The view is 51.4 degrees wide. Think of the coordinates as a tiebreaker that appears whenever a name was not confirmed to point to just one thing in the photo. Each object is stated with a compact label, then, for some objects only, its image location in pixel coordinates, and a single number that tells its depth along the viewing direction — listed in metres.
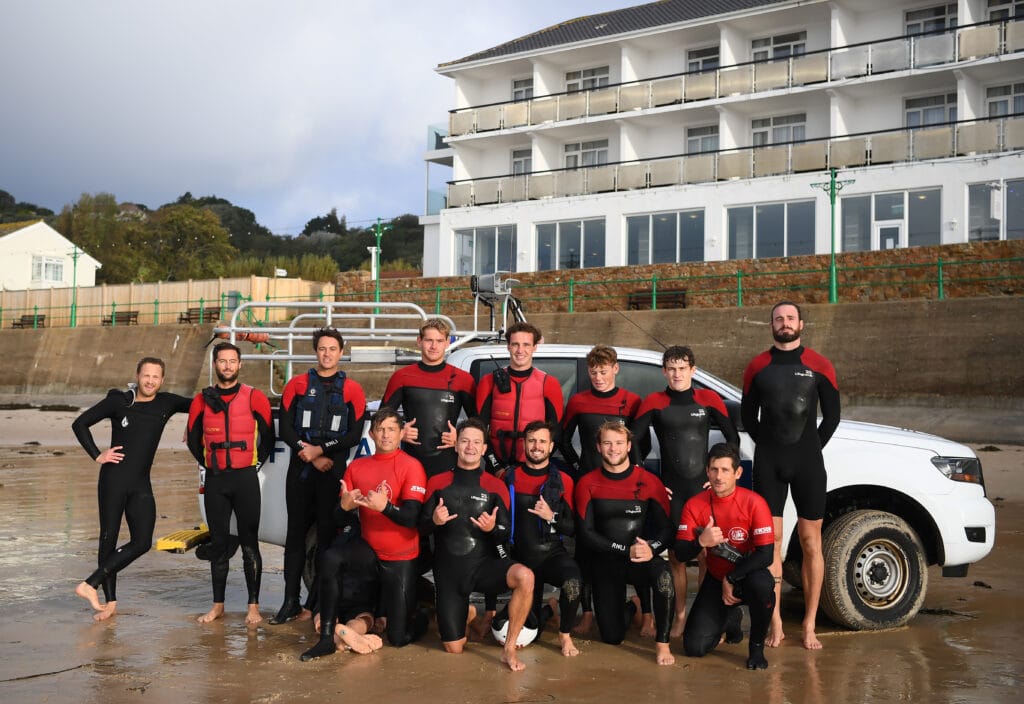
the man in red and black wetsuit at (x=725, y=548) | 5.97
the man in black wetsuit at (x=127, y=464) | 7.12
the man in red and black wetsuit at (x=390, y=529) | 6.22
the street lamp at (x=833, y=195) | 24.91
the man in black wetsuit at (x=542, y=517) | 6.18
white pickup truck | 6.65
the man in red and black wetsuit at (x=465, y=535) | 6.17
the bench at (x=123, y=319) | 40.41
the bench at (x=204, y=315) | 37.12
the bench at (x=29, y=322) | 43.12
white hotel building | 28.69
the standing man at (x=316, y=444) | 6.86
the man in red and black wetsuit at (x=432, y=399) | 6.80
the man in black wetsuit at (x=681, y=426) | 6.45
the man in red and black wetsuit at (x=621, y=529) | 6.14
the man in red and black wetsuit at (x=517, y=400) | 6.67
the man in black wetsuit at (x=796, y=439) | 6.38
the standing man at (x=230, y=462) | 6.97
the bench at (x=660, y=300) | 28.15
